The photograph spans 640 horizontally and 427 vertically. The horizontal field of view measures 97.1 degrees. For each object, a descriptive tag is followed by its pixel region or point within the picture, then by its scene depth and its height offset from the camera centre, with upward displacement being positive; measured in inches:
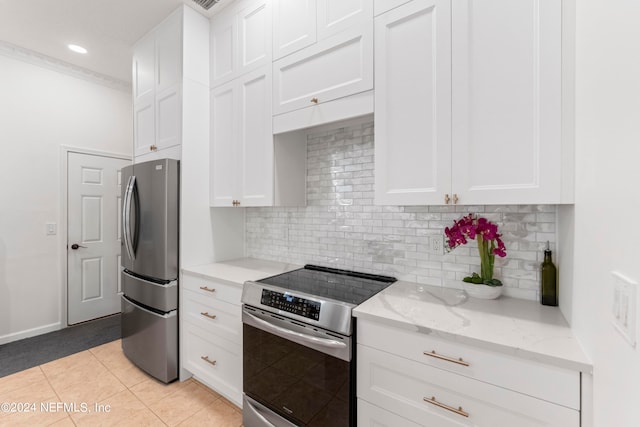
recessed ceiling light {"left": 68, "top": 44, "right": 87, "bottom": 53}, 111.3 +64.9
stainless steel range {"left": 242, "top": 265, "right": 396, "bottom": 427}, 51.6 -28.0
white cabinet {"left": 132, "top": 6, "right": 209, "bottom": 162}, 88.4 +42.9
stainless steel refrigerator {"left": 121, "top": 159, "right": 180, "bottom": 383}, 84.8 -15.6
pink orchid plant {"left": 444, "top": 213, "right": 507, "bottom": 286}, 54.9 -5.5
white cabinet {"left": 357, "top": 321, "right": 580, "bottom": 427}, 35.9 -25.3
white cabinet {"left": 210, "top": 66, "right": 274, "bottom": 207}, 78.7 +20.6
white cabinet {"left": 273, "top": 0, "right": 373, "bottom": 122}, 61.0 +37.7
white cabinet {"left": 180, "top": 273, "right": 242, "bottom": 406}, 73.7 -34.4
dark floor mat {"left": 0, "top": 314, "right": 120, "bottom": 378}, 97.7 -52.5
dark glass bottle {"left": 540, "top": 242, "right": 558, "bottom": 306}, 51.8 -12.5
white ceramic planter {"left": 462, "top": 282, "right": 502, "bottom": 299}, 55.8 -15.9
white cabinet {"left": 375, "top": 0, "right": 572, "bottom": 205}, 43.1 +18.7
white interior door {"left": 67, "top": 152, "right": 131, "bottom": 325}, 127.9 -12.0
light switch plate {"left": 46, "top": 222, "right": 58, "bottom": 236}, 121.1 -7.6
